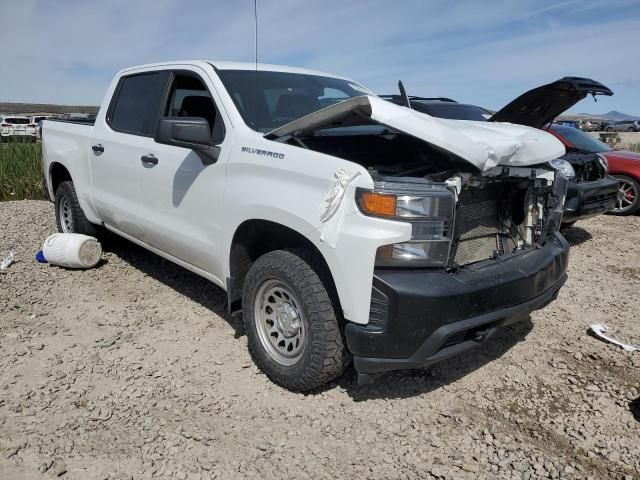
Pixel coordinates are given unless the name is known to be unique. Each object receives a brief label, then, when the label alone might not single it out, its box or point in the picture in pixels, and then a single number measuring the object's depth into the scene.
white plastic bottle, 5.29
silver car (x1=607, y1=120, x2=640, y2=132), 60.18
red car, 8.15
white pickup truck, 2.61
